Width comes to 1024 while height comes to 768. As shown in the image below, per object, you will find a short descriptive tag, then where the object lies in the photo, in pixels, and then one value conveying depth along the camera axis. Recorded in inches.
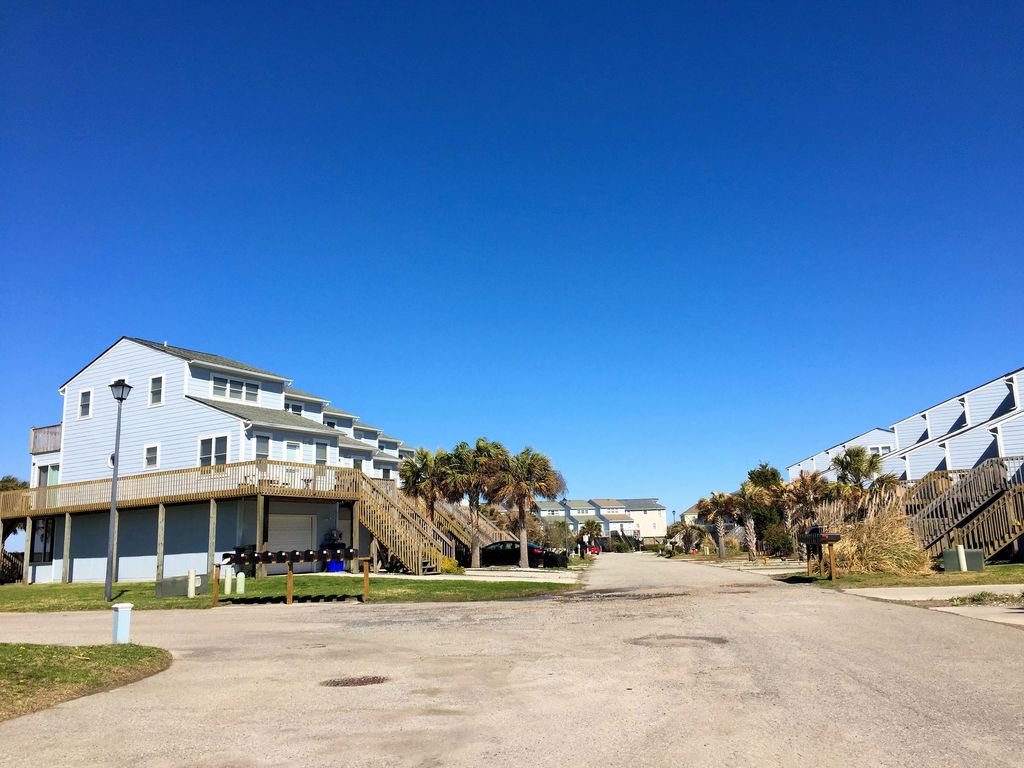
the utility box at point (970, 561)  939.3
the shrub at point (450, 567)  1175.6
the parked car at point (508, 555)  1593.3
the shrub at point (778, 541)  1879.9
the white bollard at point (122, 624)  460.4
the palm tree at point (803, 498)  1763.0
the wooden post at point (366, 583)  792.4
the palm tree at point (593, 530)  3753.4
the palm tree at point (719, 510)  2329.0
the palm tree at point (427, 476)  1480.1
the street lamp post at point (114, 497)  863.7
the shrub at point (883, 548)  948.6
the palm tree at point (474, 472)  1477.6
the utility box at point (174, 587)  905.5
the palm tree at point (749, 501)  1943.2
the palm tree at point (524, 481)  1537.9
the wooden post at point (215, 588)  789.3
